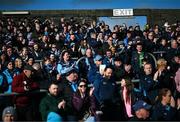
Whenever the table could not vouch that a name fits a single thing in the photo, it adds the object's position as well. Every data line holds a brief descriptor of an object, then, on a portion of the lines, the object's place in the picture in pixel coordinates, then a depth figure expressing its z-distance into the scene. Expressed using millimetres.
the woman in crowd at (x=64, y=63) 11325
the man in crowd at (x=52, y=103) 8047
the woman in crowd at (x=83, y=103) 8586
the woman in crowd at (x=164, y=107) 8617
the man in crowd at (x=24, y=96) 9222
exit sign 28053
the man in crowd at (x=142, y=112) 7617
